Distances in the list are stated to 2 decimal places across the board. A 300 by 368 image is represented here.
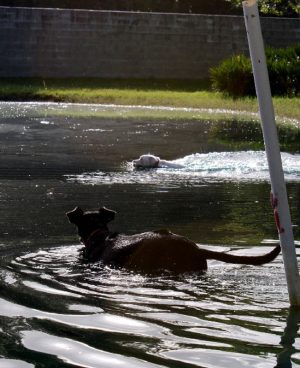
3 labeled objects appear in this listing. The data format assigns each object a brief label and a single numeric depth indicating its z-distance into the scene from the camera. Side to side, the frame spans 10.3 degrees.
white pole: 8.77
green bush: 40.69
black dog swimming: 10.13
